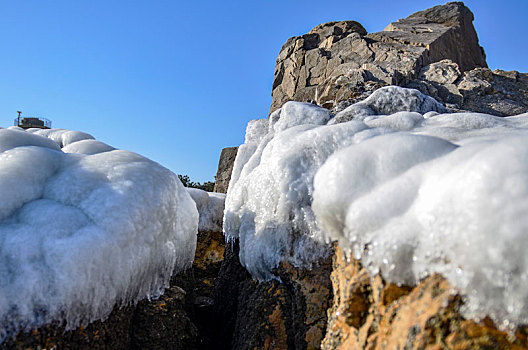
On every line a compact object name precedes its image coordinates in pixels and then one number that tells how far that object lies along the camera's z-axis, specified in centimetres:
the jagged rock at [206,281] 397
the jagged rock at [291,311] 280
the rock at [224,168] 905
